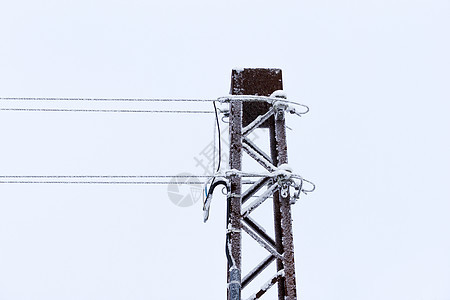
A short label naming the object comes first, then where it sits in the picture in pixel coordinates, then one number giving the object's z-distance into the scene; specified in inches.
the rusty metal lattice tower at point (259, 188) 359.6
